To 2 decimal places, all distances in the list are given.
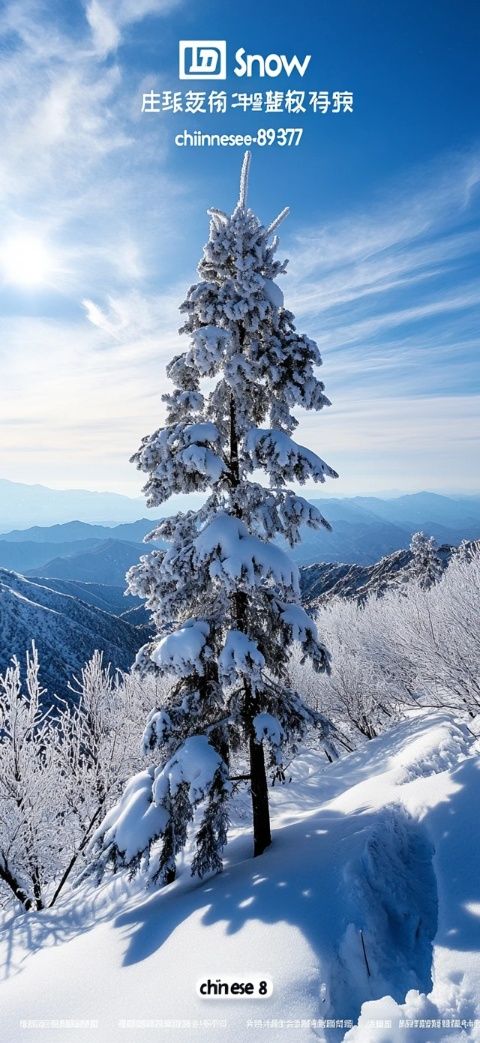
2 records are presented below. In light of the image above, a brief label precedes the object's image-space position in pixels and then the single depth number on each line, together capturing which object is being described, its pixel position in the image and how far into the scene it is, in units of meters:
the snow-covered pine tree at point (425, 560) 45.50
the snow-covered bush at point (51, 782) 13.31
